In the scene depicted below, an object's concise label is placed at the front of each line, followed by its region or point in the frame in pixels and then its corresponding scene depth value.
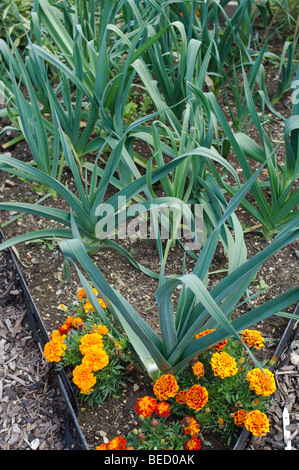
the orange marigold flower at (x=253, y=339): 1.47
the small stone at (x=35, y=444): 1.53
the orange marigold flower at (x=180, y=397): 1.40
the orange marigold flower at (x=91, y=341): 1.43
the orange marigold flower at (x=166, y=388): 1.36
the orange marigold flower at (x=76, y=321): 1.57
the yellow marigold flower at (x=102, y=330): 1.49
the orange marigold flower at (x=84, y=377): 1.39
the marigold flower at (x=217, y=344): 1.42
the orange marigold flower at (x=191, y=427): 1.34
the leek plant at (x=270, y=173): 1.75
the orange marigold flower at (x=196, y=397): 1.34
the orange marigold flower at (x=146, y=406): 1.34
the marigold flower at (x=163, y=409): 1.35
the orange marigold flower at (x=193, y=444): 1.32
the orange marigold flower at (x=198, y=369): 1.41
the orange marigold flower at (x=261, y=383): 1.36
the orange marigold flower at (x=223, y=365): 1.38
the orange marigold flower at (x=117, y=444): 1.27
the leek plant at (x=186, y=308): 1.14
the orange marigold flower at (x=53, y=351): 1.46
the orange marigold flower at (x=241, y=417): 1.36
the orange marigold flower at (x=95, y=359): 1.39
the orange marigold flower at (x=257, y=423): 1.30
